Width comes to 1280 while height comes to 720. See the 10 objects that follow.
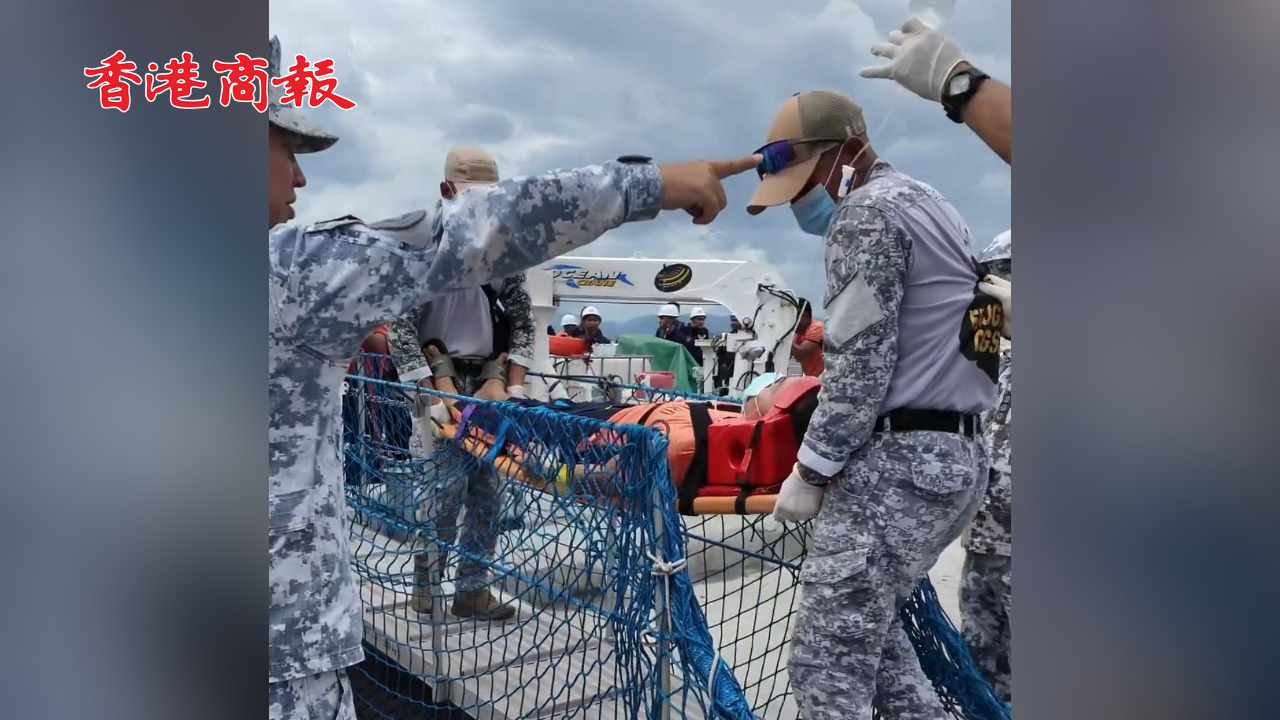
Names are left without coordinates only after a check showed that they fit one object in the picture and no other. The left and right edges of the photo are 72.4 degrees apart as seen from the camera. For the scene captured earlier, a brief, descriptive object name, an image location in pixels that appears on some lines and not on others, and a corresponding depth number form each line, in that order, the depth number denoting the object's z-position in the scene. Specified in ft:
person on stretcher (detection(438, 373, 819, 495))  8.26
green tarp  37.06
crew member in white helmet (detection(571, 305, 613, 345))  39.29
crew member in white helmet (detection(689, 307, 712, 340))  41.06
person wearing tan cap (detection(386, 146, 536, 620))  11.22
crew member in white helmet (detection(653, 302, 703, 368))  40.65
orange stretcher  8.16
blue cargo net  7.36
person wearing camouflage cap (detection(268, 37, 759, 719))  4.23
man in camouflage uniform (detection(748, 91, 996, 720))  6.72
